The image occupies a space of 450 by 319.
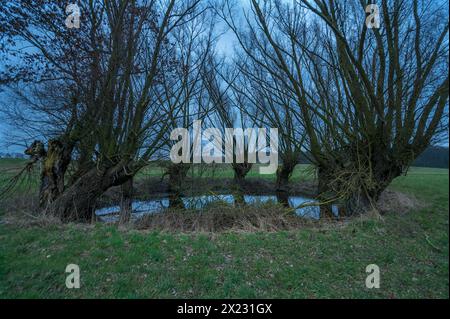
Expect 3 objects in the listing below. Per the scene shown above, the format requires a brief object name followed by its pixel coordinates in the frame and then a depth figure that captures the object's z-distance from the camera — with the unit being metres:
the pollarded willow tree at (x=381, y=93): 6.38
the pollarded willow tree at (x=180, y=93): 9.22
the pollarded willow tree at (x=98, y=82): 6.47
